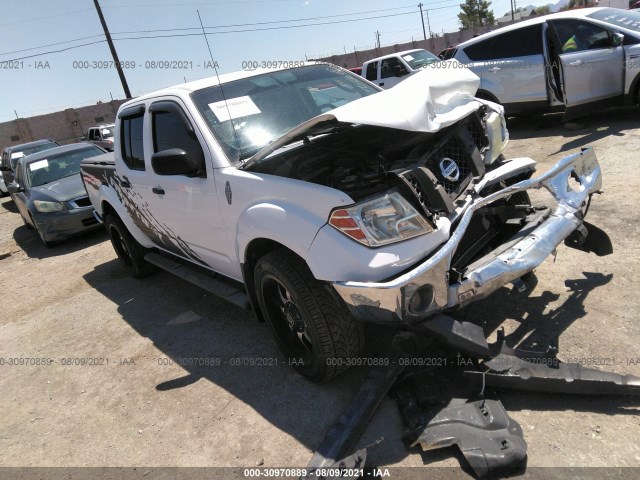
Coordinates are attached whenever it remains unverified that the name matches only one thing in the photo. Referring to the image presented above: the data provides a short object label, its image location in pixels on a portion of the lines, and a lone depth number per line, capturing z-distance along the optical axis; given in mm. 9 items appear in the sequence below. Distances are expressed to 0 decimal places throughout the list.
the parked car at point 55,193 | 7930
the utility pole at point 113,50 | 22625
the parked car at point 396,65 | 13133
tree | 61000
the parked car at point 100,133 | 16312
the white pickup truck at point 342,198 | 2354
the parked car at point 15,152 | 10781
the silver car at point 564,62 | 7012
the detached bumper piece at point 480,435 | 2107
